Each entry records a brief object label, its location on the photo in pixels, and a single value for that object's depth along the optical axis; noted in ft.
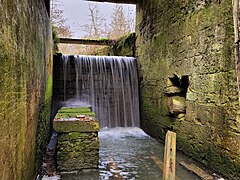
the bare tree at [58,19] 38.55
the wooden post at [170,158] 7.02
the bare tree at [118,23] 45.89
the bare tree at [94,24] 50.21
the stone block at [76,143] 11.16
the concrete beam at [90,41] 32.91
